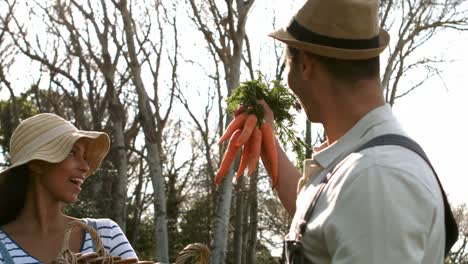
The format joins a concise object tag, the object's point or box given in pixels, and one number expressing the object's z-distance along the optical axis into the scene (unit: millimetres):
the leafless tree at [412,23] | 18672
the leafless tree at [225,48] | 14977
